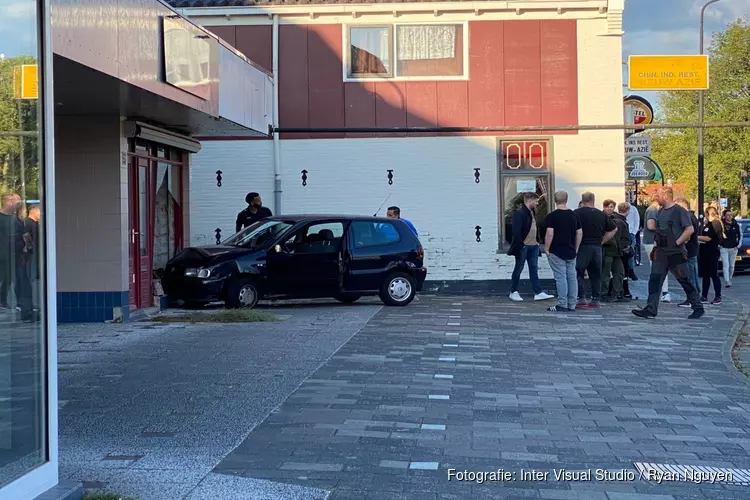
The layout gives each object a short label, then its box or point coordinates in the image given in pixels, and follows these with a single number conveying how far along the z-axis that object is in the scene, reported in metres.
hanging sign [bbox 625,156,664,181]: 22.17
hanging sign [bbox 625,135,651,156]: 22.36
